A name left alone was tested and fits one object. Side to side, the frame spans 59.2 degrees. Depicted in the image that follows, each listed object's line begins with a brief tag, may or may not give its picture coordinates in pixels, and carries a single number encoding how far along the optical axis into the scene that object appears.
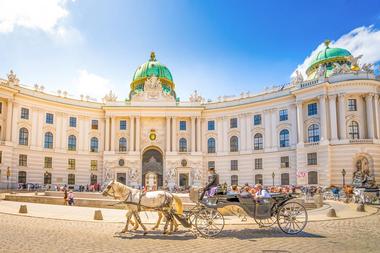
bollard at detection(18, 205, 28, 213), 20.04
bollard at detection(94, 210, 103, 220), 17.30
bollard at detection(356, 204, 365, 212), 22.73
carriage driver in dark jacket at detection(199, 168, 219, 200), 13.95
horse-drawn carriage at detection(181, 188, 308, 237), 13.38
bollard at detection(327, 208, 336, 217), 19.24
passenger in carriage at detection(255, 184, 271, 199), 13.88
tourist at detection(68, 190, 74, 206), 27.42
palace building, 46.16
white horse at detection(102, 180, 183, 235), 13.61
